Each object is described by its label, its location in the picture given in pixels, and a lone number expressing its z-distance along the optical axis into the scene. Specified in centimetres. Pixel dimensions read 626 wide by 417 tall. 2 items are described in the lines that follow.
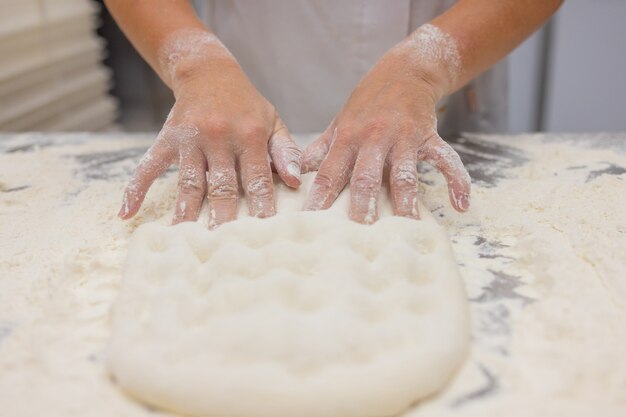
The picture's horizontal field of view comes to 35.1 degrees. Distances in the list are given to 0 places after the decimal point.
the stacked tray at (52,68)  131
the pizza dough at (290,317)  60
